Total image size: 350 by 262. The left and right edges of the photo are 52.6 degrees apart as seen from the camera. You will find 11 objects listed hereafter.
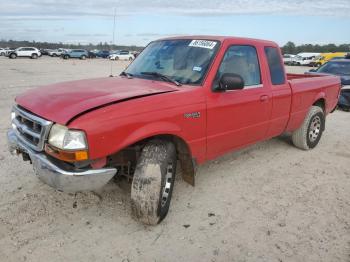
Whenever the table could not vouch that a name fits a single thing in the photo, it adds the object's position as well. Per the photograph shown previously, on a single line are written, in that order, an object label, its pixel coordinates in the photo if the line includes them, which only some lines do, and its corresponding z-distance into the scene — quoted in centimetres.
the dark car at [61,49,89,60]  5485
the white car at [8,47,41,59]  4837
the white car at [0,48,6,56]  5452
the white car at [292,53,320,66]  4822
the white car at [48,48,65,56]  6362
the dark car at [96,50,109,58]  6669
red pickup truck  315
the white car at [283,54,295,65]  5141
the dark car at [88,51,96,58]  6051
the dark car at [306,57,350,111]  1061
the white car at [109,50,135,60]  5587
